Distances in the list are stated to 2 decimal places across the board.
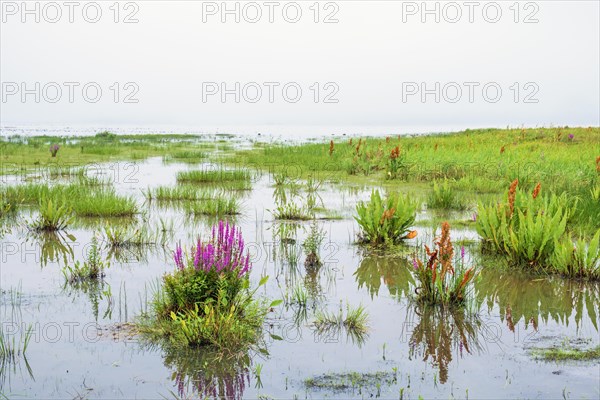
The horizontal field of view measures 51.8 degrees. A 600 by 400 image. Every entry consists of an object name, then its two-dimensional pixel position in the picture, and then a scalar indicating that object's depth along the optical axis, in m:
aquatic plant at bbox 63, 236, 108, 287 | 6.33
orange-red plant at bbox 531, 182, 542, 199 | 6.95
